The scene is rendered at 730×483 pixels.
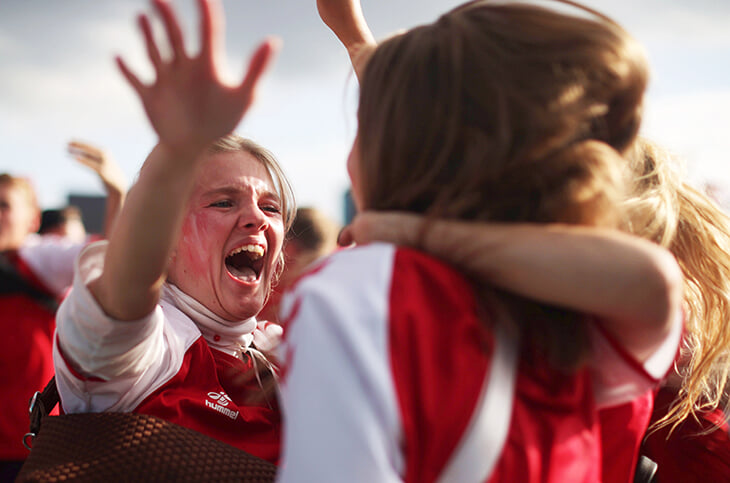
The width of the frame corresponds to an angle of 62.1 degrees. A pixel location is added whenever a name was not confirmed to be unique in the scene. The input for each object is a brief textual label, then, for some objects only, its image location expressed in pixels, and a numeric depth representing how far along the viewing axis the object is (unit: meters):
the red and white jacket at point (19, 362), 3.40
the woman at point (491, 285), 0.82
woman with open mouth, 0.98
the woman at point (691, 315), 1.64
